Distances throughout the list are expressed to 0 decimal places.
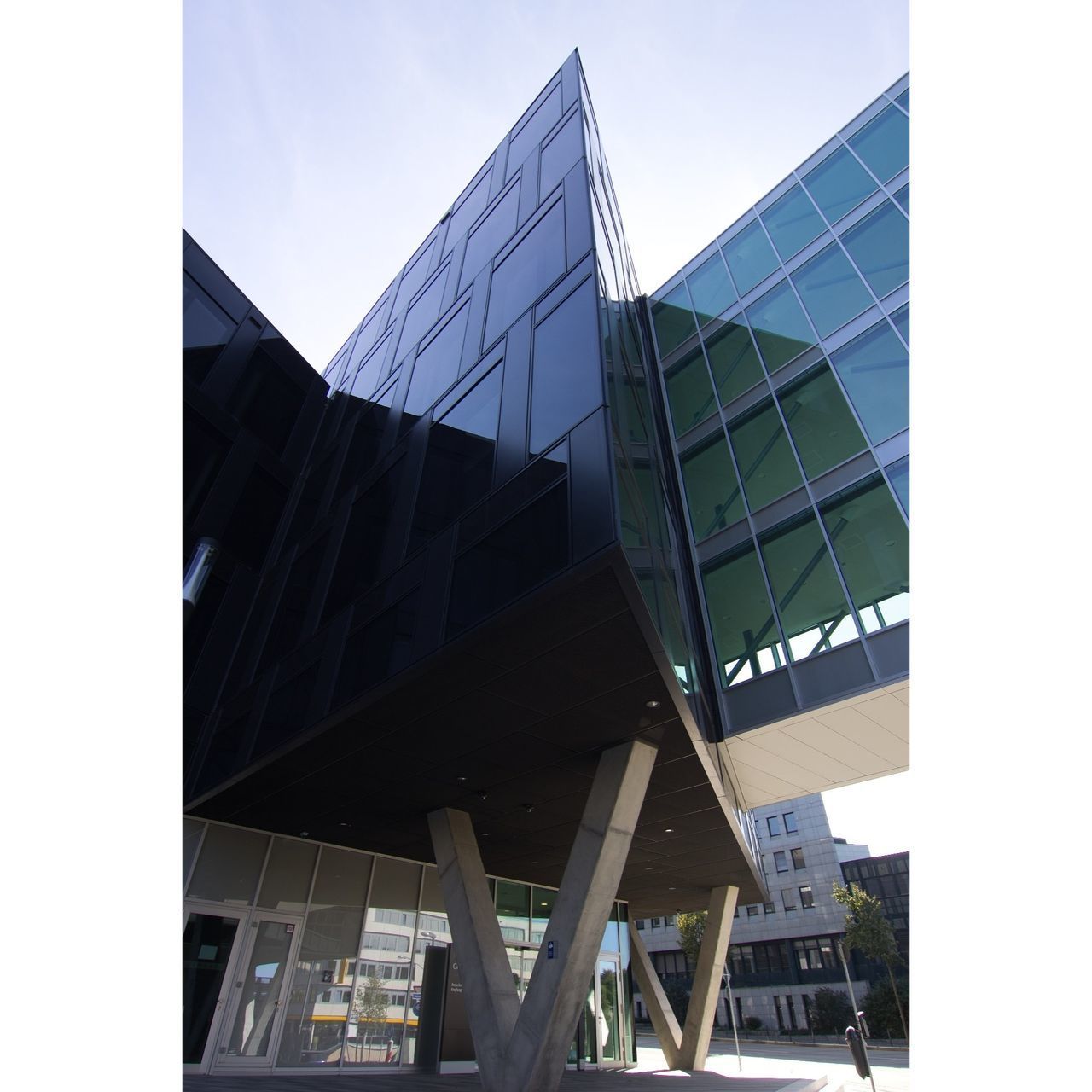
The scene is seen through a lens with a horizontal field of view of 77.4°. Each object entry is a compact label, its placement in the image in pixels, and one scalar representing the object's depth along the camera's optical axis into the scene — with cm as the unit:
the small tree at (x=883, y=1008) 4581
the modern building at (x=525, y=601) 919
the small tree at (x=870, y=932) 4881
